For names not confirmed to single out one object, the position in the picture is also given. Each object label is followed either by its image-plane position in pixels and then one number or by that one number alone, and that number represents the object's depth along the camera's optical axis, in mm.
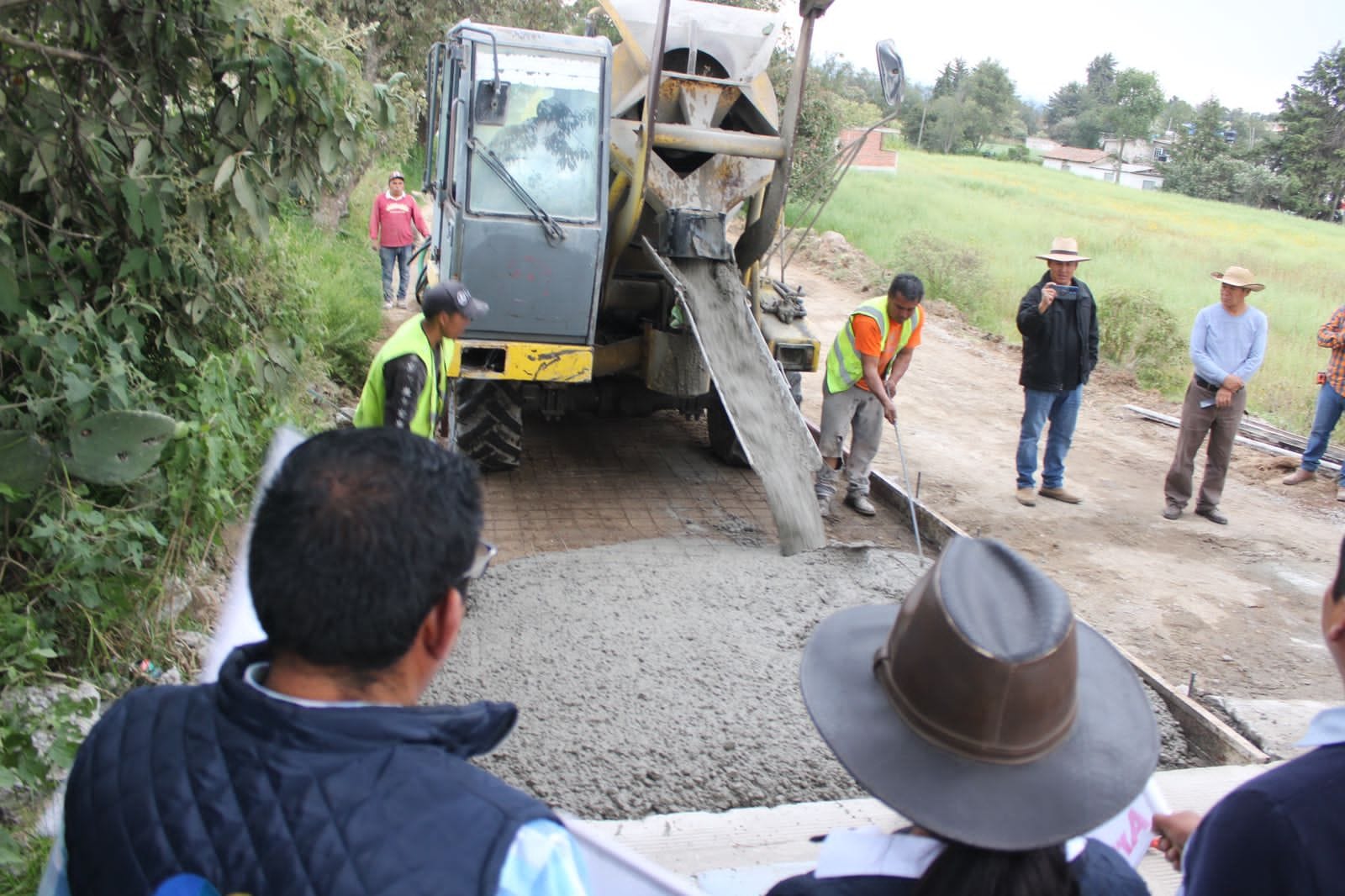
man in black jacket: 6793
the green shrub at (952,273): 15570
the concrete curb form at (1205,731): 3725
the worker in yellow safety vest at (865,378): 6141
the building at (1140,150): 83938
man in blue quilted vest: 1043
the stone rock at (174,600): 3691
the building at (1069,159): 81000
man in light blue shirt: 6758
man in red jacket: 11070
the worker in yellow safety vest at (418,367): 3688
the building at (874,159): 40281
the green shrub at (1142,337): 11859
